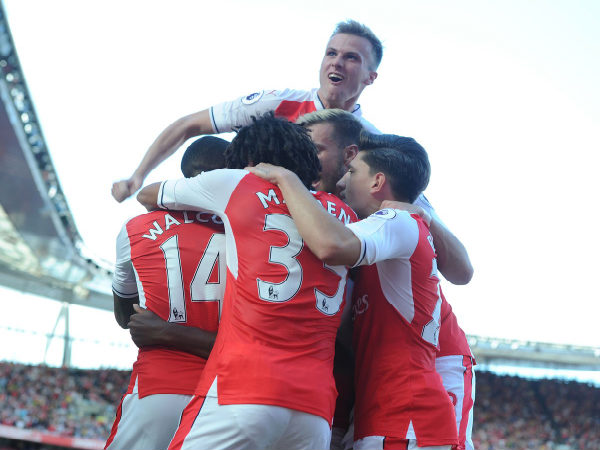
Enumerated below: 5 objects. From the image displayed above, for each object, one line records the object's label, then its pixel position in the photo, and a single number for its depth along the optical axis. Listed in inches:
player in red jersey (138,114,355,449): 96.6
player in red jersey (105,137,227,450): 121.1
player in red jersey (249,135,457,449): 115.1
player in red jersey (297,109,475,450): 141.3
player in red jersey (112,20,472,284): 174.1
